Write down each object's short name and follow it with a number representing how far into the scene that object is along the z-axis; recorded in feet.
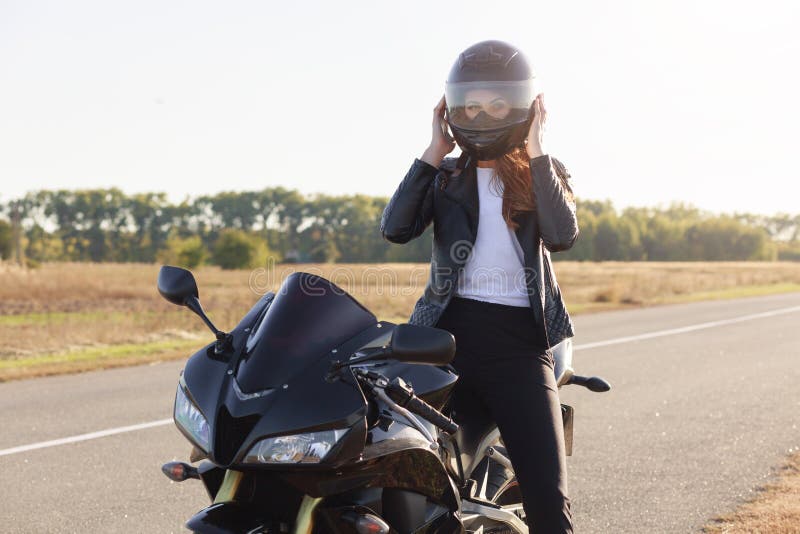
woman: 10.22
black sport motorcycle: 7.54
